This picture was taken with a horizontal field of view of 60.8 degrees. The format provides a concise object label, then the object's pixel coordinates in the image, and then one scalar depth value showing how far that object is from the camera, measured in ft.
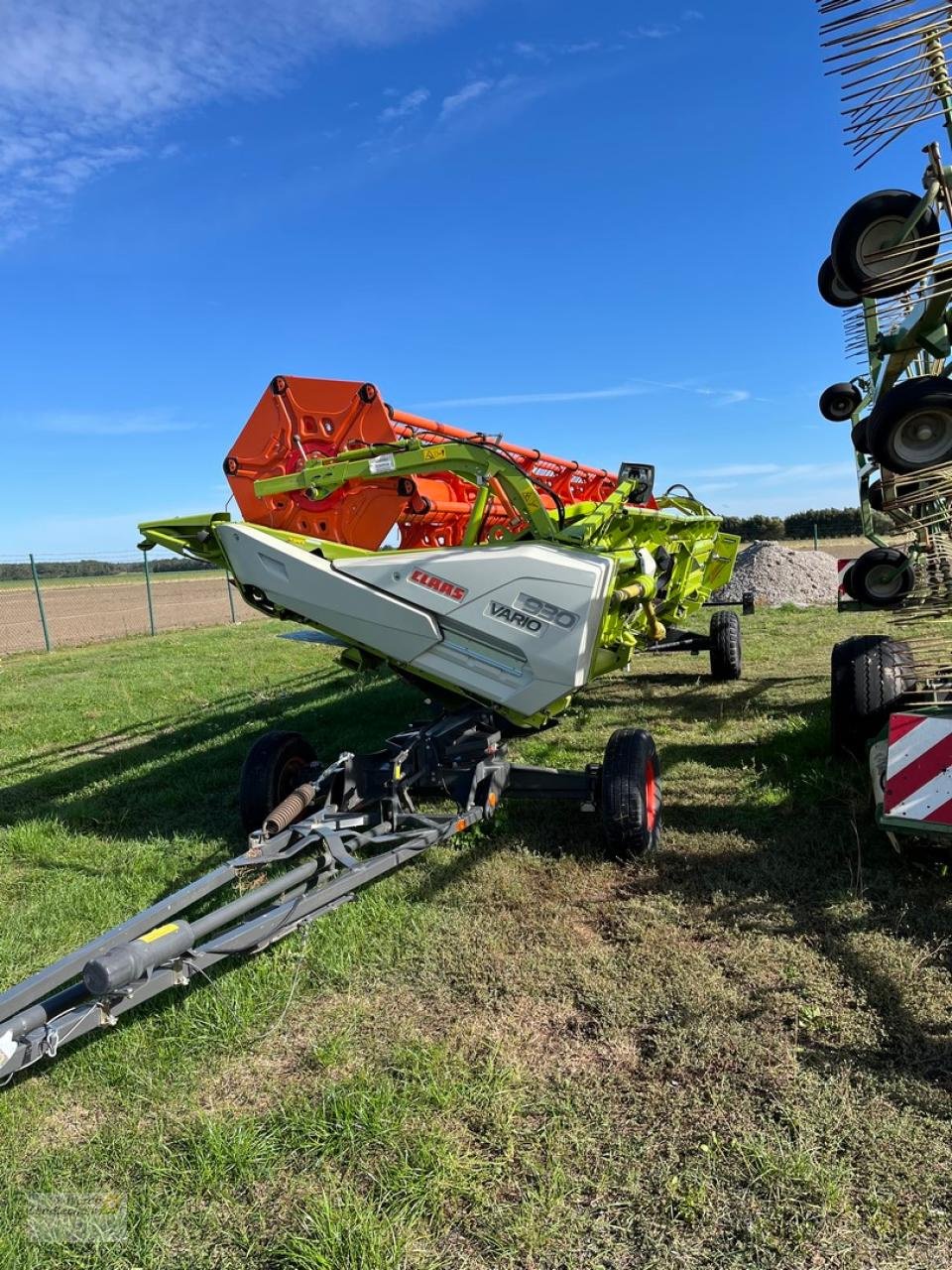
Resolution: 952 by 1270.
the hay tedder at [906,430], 8.52
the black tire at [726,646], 27.22
